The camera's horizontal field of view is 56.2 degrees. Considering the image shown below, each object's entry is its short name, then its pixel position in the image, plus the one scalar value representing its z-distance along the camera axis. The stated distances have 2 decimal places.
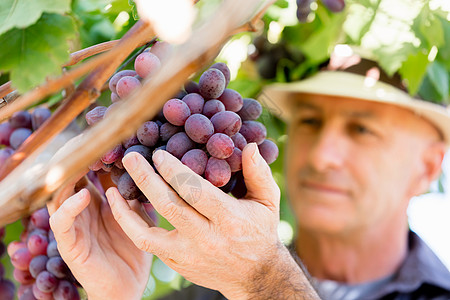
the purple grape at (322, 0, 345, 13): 1.00
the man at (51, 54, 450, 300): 0.80
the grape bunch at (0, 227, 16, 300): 0.92
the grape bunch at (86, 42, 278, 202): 0.56
